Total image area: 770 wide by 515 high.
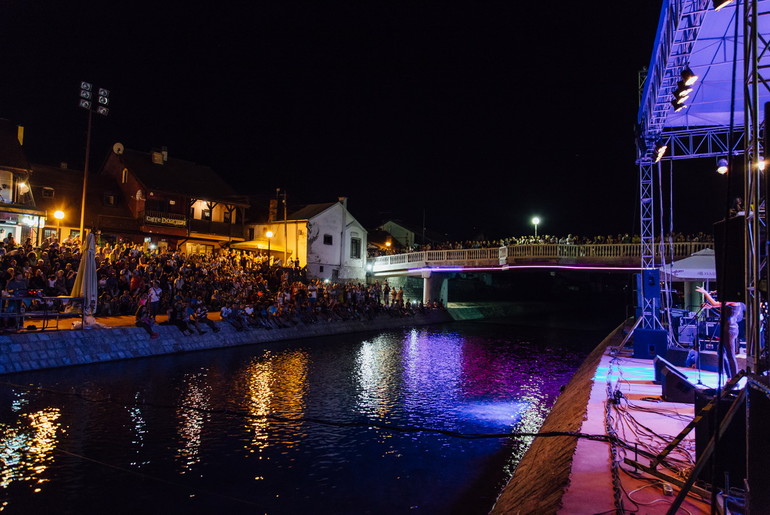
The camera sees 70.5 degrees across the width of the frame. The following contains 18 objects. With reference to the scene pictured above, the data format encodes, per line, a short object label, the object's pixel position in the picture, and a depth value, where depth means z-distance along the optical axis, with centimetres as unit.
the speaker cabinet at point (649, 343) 1470
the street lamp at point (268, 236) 4026
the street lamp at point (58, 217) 3132
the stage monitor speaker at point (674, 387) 896
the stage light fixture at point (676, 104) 1205
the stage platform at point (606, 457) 530
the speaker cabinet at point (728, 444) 495
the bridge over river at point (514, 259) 3080
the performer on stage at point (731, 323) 912
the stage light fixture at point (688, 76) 1098
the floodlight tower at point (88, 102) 2384
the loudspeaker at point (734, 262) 599
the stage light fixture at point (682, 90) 1137
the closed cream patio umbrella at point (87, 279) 1652
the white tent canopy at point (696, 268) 1769
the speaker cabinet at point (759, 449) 404
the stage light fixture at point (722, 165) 1496
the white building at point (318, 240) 4309
